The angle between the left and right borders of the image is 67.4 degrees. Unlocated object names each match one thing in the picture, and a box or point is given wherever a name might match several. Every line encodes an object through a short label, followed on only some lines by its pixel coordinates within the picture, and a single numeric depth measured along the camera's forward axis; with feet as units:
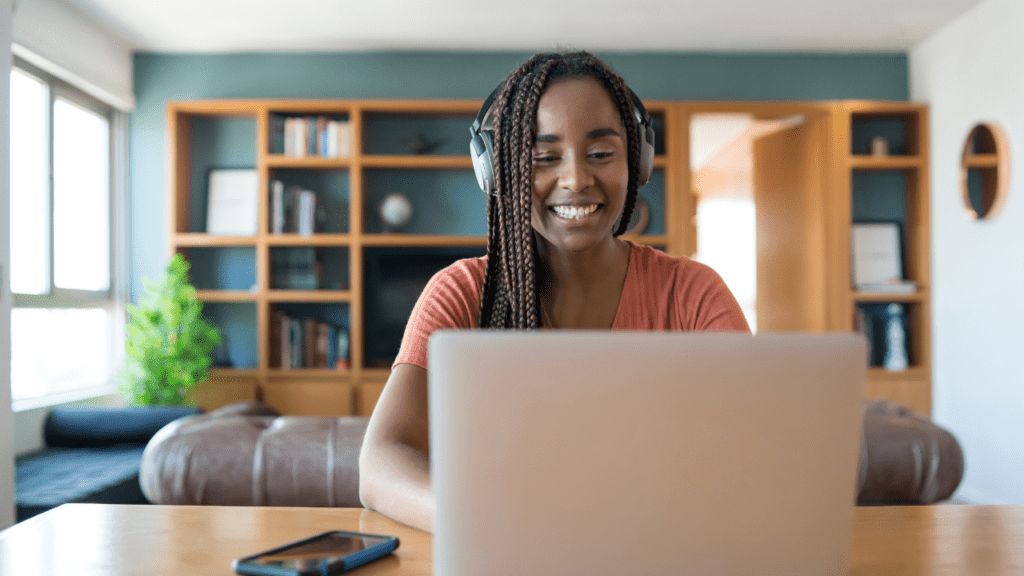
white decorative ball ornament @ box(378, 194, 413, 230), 15.46
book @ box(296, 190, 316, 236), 14.93
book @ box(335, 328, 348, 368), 14.94
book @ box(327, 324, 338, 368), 14.99
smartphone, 2.16
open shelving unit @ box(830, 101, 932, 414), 14.79
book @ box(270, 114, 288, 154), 14.87
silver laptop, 1.64
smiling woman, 3.67
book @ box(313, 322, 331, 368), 15.01
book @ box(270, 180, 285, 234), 14.80
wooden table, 2.37
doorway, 15.03
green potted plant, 13.07
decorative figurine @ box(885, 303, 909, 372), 14.88
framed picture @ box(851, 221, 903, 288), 15.40
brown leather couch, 4.95
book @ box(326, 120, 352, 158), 14.74
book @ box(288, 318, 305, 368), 14.89
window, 12.09
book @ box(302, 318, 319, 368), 14.96
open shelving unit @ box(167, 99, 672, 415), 14.69
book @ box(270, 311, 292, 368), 14.88
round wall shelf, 12.29
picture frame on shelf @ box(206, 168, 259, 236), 15.46
